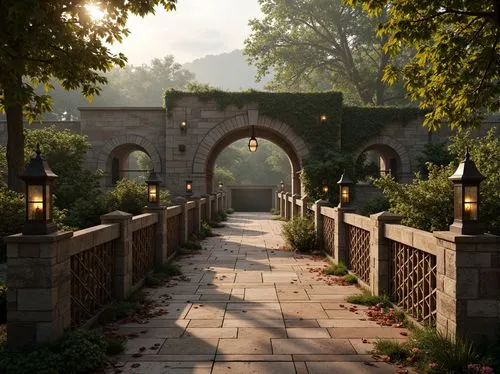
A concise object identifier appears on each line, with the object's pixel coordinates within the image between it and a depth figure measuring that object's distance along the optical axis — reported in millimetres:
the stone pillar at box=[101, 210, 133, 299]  6562
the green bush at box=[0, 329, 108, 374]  3838
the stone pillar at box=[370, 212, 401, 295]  6508
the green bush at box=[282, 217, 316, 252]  11961
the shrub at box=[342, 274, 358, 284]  8002
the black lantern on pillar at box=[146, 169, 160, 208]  9688
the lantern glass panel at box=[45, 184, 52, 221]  4379
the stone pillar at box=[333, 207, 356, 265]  9328
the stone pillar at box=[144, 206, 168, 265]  9367
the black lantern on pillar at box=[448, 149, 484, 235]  4266
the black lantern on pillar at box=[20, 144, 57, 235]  4293
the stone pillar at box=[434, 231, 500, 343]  4180
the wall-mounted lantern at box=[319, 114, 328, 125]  19797
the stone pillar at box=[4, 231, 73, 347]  4215
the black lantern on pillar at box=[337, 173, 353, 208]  9625
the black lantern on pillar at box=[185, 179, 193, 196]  18969
